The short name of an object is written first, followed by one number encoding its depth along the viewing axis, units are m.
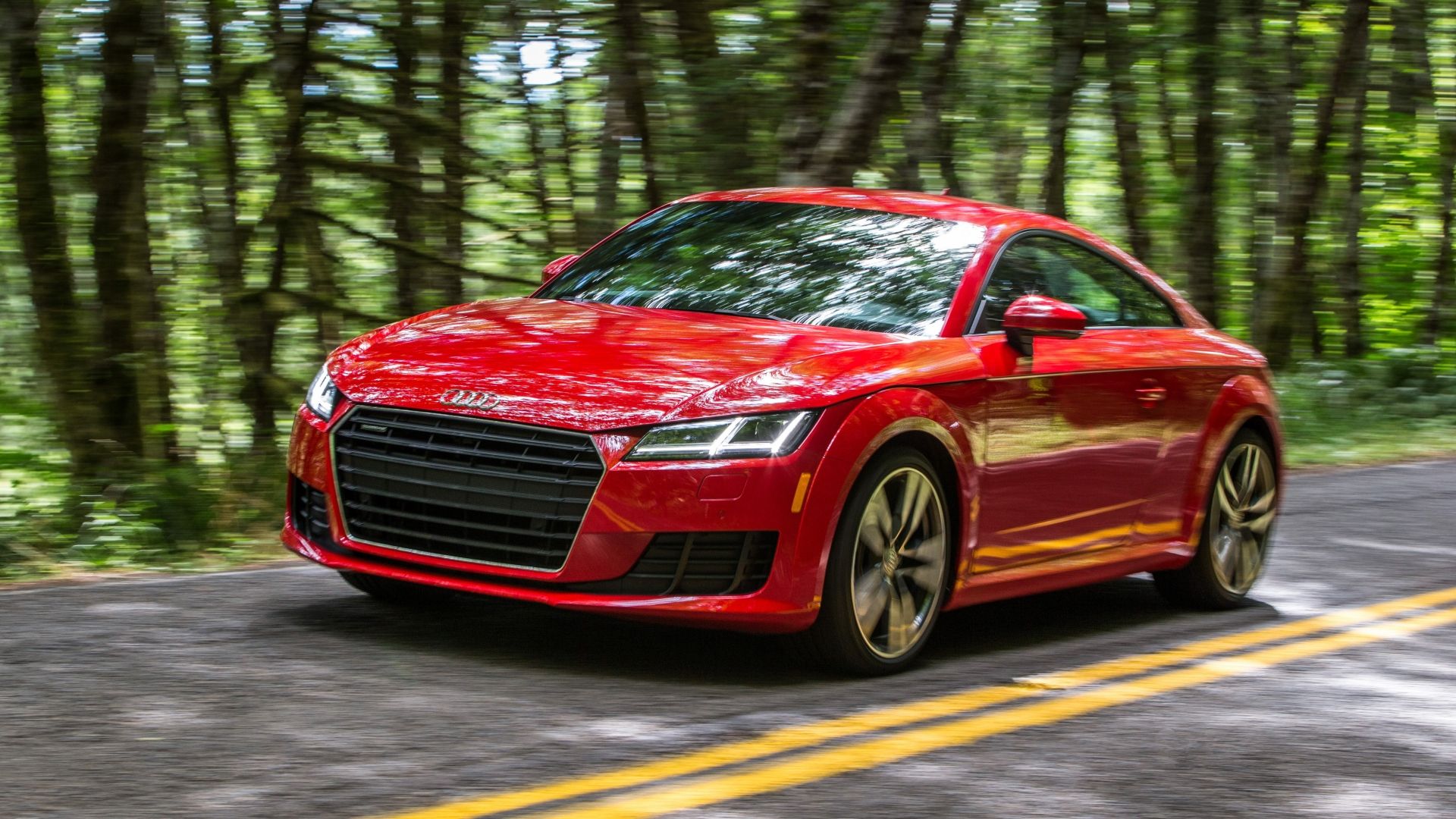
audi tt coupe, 5.32
